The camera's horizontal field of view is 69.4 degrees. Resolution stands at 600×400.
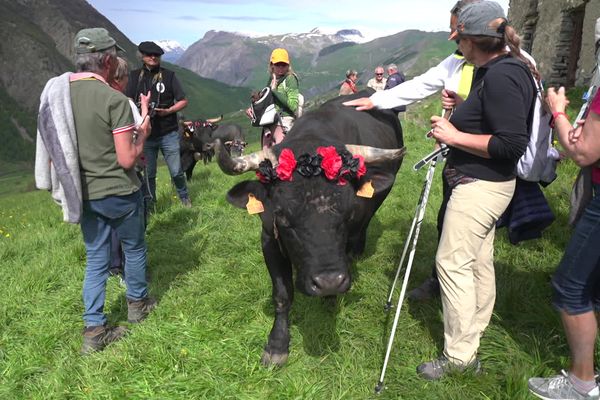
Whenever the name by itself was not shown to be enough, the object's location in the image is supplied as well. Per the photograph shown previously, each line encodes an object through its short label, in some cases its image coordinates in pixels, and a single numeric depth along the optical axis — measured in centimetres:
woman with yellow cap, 701
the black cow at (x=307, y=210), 328
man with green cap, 365
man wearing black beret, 691
